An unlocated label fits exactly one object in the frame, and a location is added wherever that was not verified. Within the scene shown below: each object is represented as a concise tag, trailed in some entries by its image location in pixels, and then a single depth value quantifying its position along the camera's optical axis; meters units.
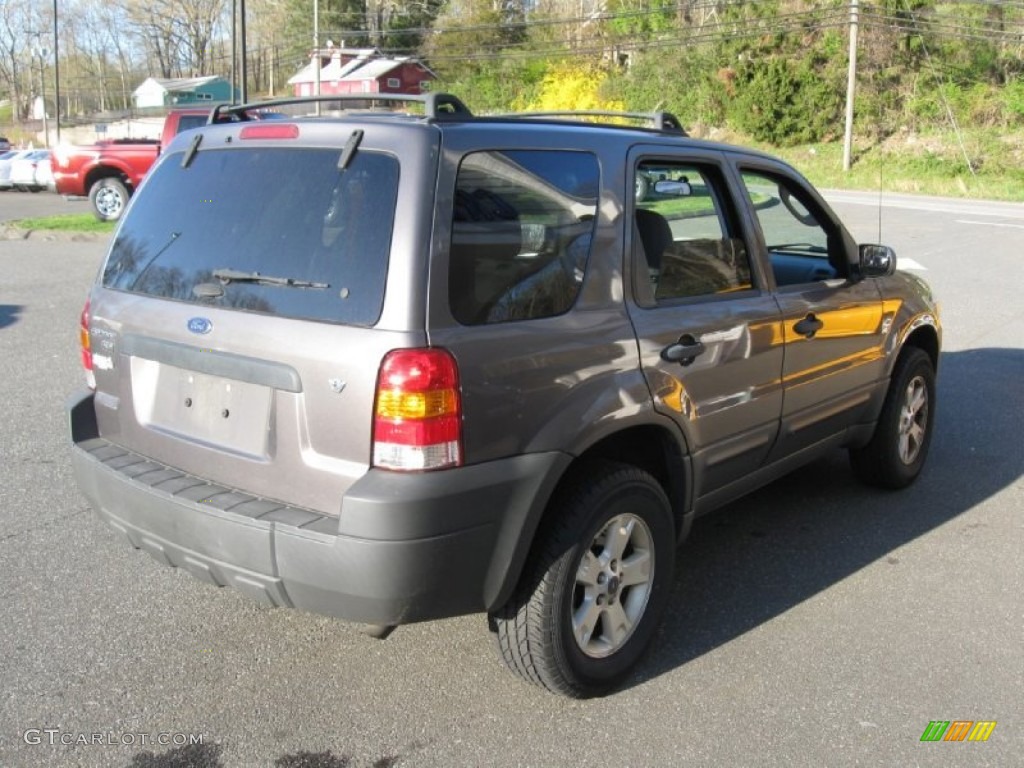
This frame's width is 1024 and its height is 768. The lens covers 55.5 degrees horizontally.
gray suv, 2.75
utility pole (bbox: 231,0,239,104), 28.64
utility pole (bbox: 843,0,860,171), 36.47
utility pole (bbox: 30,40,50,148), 64.44
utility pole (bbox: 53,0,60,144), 53.84
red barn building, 69.25
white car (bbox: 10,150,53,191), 31.39
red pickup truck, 17.97
